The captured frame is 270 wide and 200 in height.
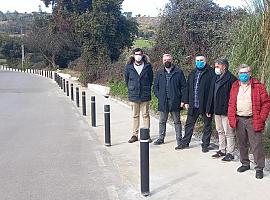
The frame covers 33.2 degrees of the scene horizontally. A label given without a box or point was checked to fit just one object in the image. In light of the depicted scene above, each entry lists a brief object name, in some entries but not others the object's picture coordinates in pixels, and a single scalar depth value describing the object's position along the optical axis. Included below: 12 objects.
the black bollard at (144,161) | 6.20
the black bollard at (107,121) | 9.97
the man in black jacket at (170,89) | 9.11
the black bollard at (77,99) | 19.01
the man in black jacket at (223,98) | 7.80
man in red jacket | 6.79
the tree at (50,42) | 53.59
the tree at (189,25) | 16.75
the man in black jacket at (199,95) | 8.47
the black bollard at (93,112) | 12.77
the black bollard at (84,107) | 15.56
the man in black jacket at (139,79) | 9.65
